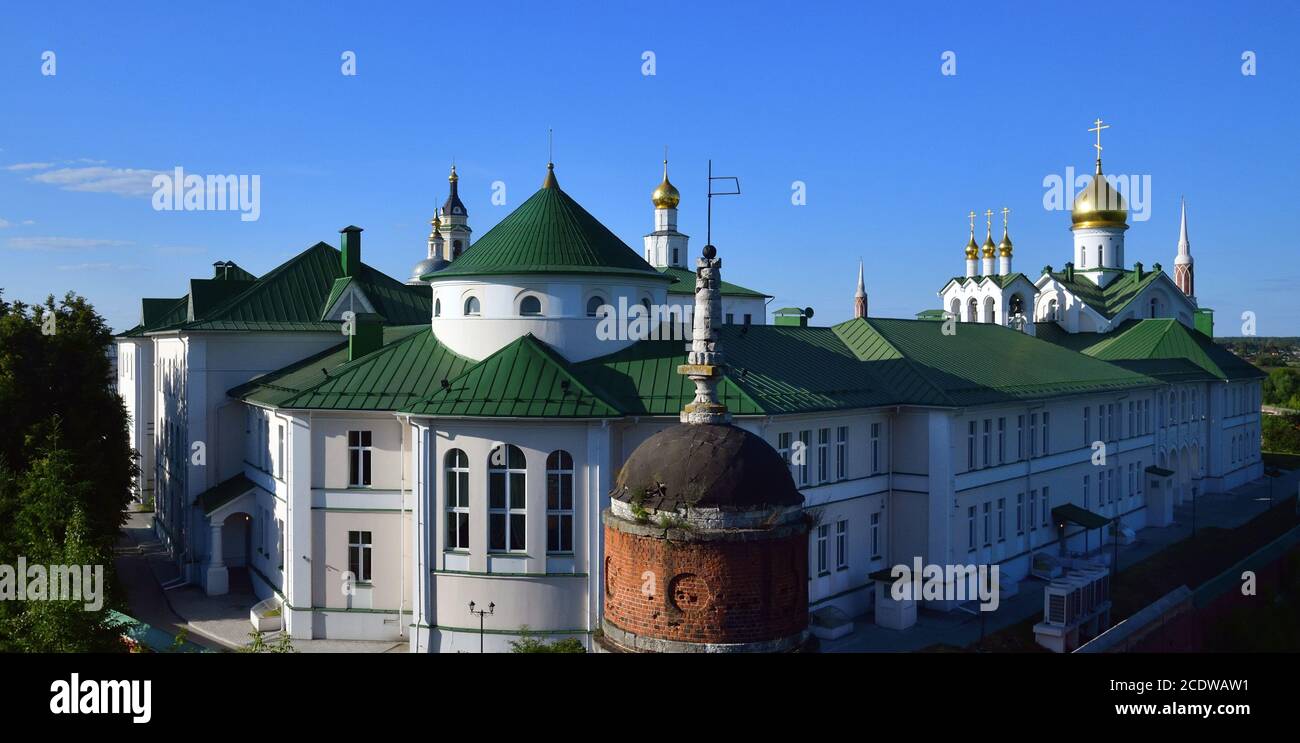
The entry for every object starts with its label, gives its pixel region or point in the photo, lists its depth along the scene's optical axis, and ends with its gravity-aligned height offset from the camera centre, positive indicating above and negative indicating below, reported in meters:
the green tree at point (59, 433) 23.41 -1.85
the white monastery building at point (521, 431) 26.27 -1.89
